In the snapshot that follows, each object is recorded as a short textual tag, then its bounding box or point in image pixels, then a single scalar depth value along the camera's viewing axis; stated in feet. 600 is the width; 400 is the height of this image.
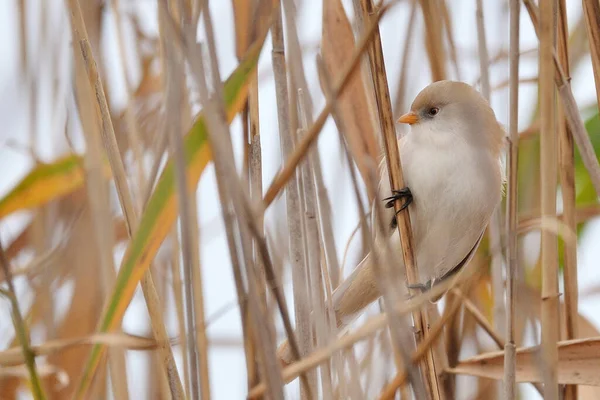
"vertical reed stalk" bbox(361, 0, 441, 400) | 9.10
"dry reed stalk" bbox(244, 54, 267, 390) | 9.12
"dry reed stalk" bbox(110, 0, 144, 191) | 9.21
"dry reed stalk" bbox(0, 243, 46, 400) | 8.71
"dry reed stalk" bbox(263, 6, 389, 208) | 8.36
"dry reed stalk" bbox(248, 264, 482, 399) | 8.99
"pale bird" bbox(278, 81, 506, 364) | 9.34
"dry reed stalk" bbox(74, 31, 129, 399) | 9.13
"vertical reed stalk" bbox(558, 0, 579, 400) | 9.15
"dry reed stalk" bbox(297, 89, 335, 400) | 9.11
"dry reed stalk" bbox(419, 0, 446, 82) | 9.24
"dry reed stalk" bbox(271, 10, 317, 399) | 9.13
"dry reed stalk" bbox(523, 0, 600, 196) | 9.12
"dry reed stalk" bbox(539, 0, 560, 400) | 9.04
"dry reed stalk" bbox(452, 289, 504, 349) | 9.25
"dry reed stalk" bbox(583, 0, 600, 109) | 9.12
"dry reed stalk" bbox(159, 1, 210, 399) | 8.36
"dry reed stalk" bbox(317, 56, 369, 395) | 8.36
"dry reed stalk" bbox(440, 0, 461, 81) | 9.29
